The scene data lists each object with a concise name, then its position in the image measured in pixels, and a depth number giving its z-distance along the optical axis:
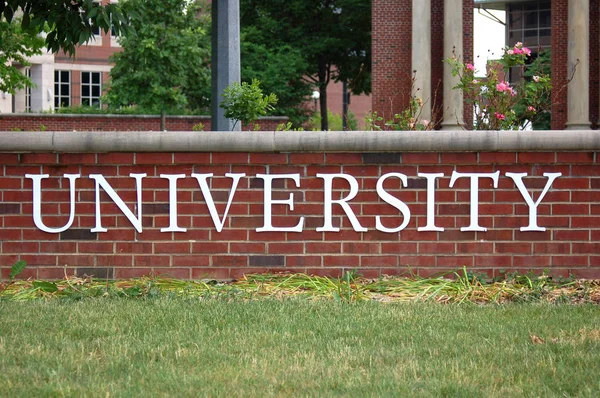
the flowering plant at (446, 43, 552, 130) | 10.26
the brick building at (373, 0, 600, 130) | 34.34
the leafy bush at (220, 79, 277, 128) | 9.61
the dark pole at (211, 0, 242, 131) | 10.34
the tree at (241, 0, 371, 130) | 44.91
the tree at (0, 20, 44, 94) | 25.12
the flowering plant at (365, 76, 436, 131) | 10.84
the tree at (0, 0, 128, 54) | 7.97
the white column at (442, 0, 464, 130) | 34.81
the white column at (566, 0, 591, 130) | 34.16
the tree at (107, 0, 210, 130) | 34.03
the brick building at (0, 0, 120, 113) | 54.06
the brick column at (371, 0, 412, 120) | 36.19
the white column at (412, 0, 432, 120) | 35.12
